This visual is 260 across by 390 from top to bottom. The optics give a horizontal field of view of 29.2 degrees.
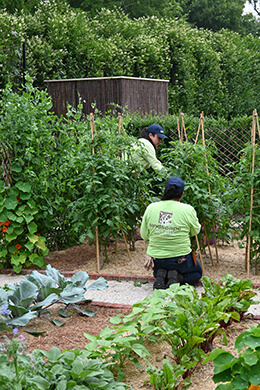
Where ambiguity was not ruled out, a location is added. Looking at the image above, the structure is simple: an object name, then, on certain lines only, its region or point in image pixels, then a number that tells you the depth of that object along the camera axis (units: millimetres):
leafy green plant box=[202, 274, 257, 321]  3551
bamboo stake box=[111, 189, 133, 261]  5820
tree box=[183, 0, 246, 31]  31172
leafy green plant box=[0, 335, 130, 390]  2342
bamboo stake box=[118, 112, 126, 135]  5891
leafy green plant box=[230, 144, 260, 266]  5070
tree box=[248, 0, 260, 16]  33641
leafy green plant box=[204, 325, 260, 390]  2117
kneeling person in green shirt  4637
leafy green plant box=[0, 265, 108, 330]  3479
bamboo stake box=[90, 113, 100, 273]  5488
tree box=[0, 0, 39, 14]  15344
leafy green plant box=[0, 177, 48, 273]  5492
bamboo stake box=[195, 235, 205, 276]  5240
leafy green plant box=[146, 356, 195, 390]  2629
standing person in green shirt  5926
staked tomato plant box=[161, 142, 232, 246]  5312
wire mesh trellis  8859
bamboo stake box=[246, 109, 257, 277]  5074
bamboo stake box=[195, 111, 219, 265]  5423
